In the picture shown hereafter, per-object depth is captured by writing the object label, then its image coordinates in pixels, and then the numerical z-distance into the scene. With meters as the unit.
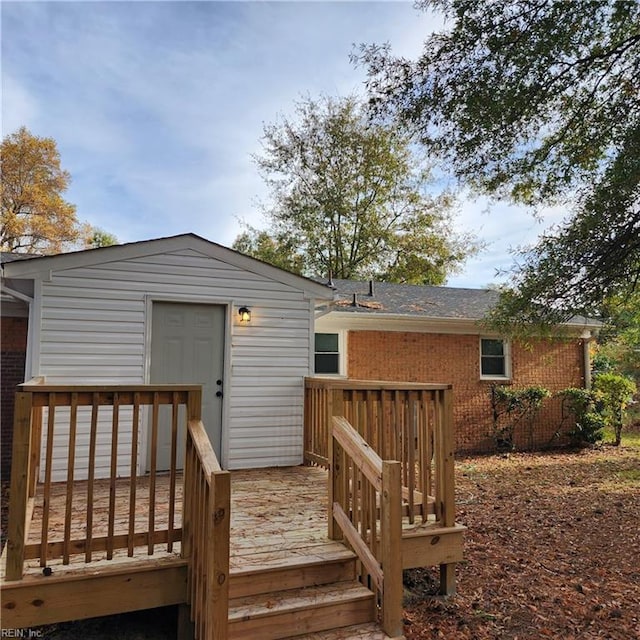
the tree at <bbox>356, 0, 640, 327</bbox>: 5.67
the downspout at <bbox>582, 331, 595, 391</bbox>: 11.45
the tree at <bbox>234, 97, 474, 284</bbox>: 22.31
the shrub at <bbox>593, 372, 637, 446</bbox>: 11.03
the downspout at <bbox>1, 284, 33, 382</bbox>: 5.44
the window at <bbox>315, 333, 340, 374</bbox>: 9.70
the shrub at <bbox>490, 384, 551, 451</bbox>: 10.52
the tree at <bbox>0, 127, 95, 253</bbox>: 21.55
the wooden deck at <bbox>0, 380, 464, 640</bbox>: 2.77
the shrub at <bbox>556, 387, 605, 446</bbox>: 10.76
